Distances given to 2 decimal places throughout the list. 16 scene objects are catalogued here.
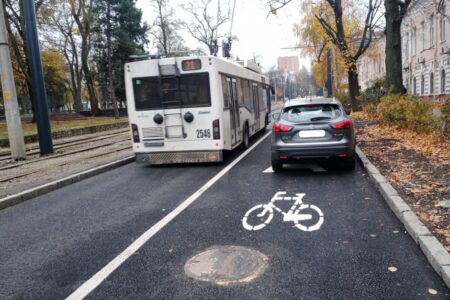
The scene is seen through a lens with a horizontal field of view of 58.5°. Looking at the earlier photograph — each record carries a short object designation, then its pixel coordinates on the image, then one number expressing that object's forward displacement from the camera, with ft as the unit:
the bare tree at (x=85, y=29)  136.77
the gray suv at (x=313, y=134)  26.71
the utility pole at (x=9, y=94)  43.45
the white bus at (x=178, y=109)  33.40
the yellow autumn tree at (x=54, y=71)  144.87
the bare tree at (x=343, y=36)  76.38
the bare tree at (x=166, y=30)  145.79
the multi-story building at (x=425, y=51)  113.19
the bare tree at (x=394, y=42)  54.39
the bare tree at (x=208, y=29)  158.20
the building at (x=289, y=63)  479.62
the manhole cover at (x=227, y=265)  12.76
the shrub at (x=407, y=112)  37.61
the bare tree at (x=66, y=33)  118.58
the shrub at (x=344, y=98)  109.11
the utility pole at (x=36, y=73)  45.52
